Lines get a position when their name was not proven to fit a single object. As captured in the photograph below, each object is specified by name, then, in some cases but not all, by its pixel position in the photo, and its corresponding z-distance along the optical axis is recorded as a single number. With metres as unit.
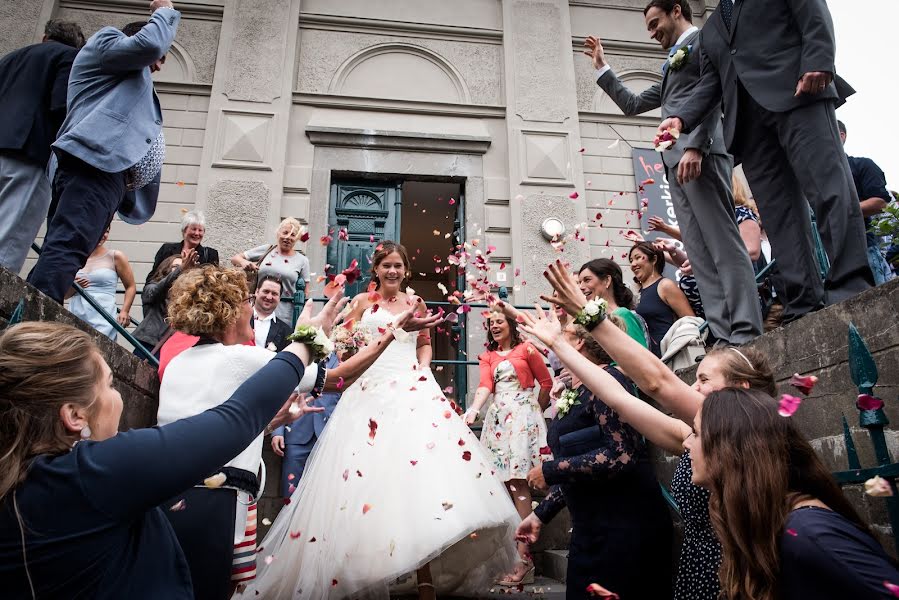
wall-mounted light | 8.14
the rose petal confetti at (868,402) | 1.71
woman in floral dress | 4.38
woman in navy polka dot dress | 2.08
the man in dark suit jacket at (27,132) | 3.16
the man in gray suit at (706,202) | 3.49
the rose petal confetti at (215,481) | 2.07
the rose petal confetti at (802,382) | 2.03
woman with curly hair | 2.03
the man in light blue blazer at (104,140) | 2.91
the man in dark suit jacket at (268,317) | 4.58
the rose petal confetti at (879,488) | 1.66
